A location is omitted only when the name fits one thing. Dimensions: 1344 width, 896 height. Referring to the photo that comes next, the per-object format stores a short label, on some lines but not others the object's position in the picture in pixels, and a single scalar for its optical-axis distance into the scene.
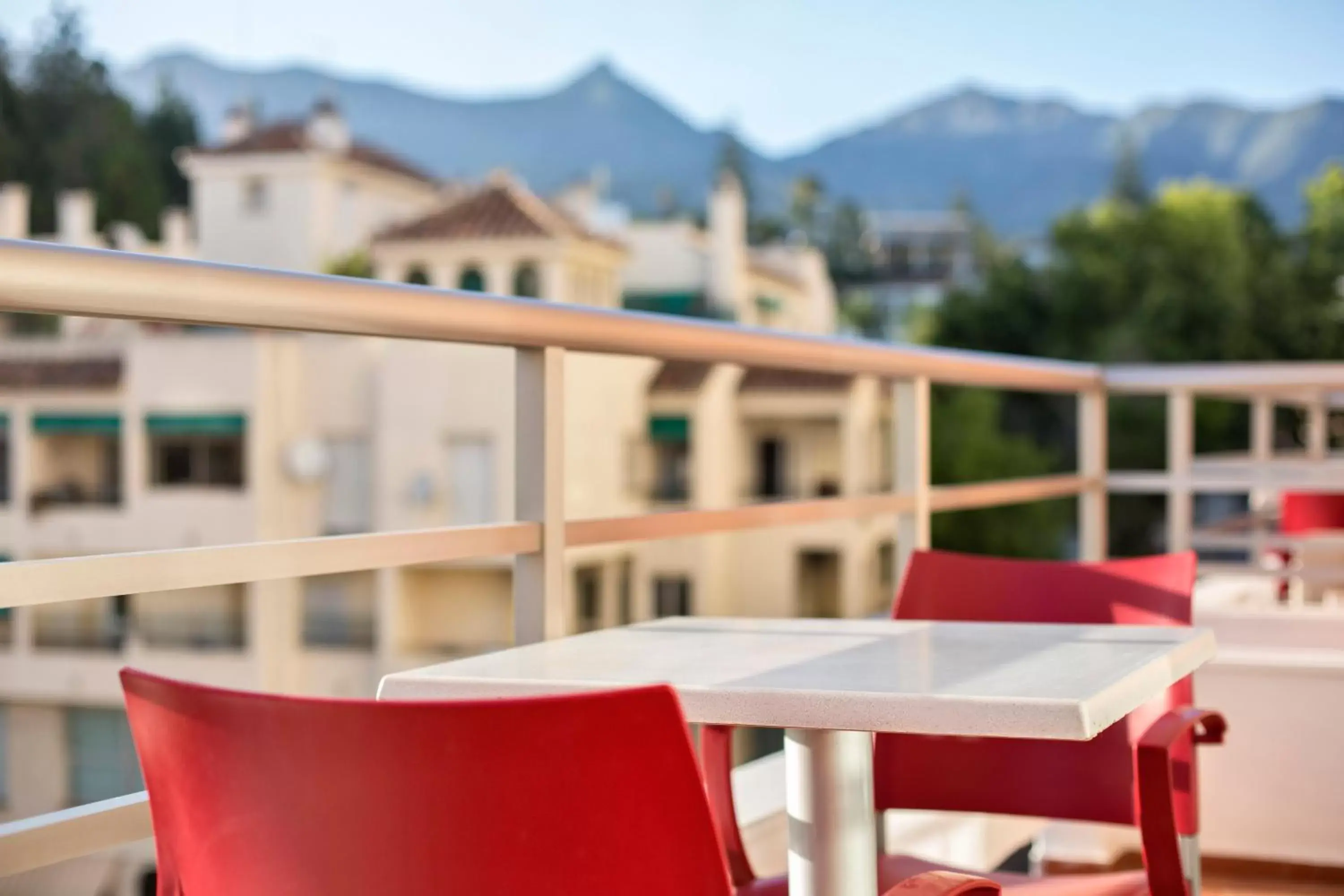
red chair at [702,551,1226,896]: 1.92
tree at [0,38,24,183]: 41.81
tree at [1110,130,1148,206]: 63.84
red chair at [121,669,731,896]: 0.85
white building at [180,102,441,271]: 36.94
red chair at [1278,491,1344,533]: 3.90
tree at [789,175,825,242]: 67.38
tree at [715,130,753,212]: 65.62
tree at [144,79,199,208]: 45.34
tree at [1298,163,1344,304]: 40.53
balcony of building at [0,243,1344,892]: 1.27
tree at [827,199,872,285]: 67.94
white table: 1.12
